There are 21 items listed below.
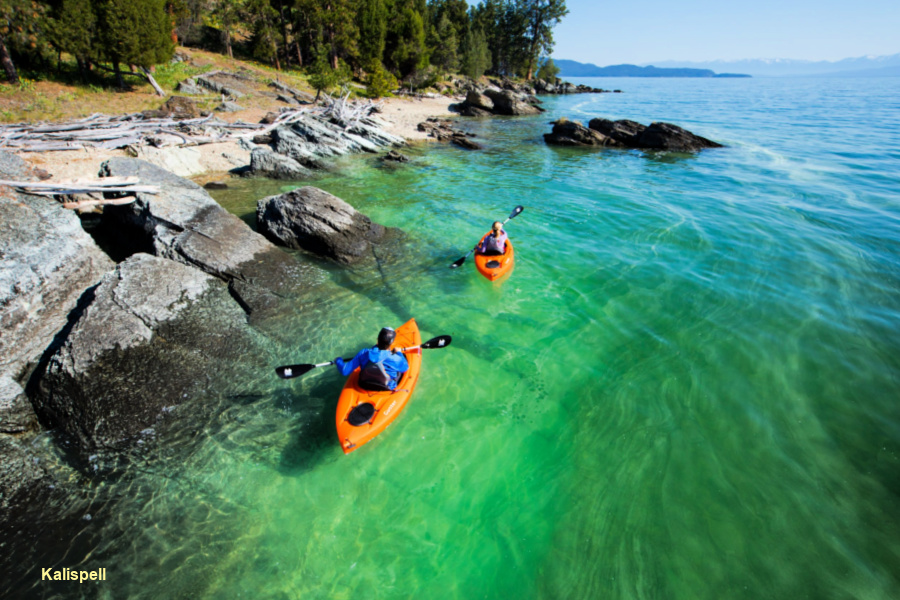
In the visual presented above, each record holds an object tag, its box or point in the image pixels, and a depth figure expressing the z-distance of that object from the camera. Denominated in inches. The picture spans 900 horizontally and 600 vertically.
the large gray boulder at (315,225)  473.4
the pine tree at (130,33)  978.7
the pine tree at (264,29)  1648.6
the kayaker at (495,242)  455.8
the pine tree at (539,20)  3417.8
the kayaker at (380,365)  268.1
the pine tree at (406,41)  2018.9
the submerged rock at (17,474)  219.5
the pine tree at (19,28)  847.7
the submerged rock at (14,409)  249.6
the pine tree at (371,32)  1827.0
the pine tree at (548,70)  3964.3
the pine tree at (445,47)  2529.0
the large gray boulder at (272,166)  759.1
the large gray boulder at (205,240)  391.5
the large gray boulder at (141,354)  258.8
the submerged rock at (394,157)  967.6
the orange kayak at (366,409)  247.1
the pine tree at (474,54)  2942.9
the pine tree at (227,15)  1588.3
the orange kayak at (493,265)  438.9
